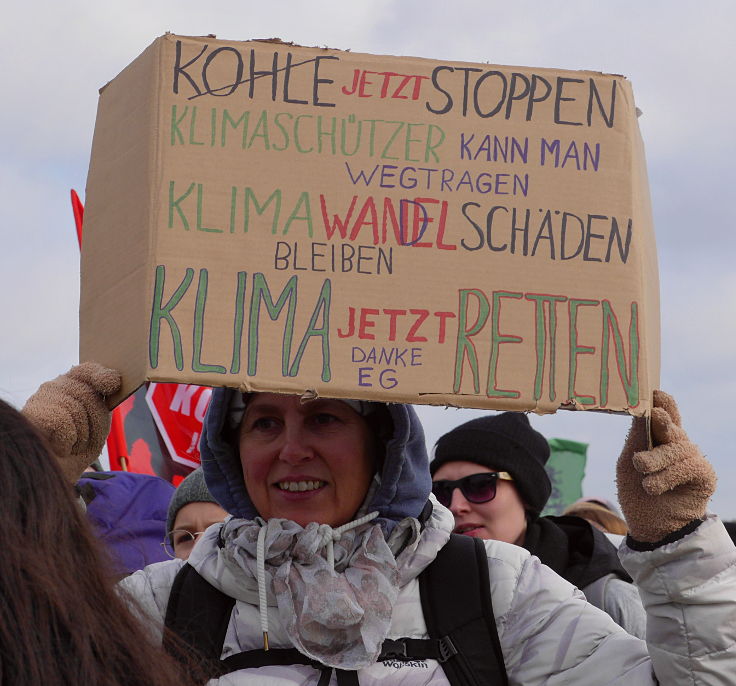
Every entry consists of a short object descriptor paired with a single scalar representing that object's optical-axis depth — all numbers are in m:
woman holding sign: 4.80
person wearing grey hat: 8.66
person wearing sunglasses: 8.29
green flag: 20.43
